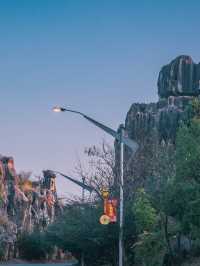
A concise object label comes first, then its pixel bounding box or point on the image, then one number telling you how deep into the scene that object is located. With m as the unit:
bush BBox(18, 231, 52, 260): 73.25
